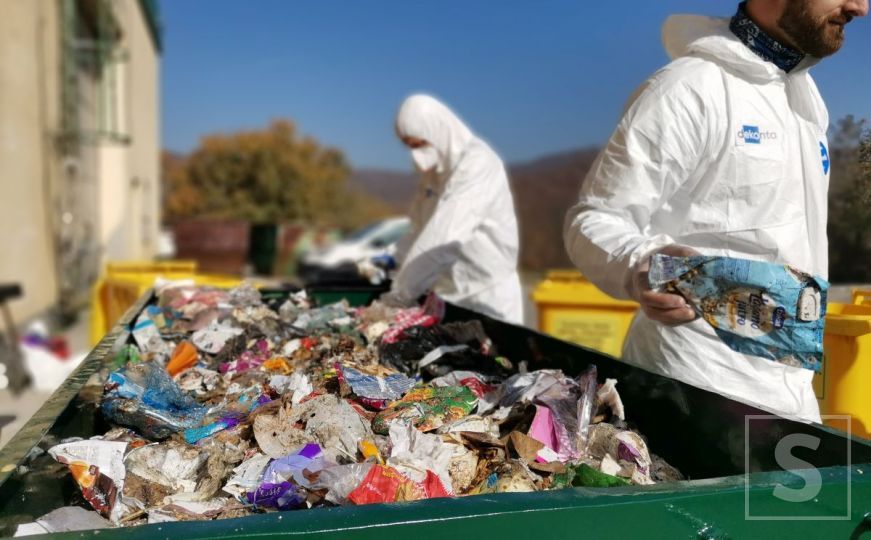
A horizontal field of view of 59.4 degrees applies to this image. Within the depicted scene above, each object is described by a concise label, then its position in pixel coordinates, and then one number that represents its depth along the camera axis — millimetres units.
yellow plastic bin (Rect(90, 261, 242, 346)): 5809
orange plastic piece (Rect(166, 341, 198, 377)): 2645
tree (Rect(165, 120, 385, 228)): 33500
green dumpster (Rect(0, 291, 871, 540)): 1114
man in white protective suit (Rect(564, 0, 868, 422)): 2172
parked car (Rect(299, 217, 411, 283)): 17219
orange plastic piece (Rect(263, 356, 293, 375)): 2531
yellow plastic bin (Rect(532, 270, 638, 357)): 4859
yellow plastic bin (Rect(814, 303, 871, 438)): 2646
